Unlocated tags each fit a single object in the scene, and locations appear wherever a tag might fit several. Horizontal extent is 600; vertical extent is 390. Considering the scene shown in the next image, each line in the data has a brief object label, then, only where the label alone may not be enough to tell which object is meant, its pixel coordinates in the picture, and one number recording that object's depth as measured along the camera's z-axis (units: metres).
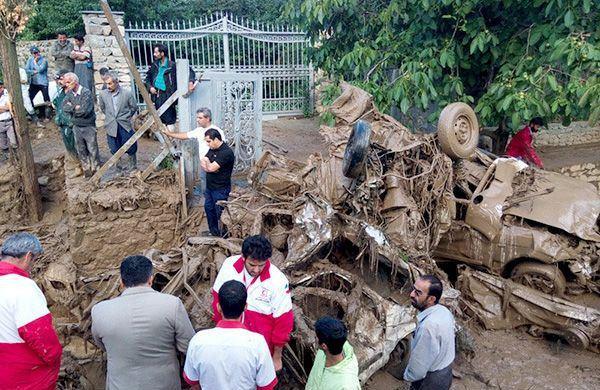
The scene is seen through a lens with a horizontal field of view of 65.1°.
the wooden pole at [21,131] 6.56
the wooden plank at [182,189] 7.01
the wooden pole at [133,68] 5.36
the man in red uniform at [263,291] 3.26
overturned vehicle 5.67
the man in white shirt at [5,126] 8.20
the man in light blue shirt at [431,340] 3.35
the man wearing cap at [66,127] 7.33
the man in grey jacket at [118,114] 7.55
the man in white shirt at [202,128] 6.29
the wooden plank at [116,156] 6.90
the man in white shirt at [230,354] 2.56
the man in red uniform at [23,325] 2.90
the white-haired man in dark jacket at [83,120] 7.19
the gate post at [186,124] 7.32
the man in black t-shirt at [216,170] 5.78
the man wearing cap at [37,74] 10.46
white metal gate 11.91
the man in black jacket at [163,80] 8.27
